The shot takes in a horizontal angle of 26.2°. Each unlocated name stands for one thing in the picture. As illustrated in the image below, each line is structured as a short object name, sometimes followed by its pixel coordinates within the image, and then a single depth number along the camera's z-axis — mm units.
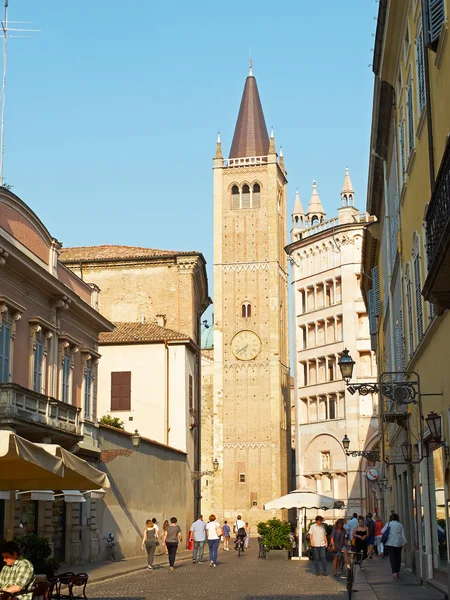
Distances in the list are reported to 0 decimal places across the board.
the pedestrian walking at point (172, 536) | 26908
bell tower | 82375
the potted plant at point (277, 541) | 32906
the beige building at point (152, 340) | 46281
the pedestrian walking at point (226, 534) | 46362
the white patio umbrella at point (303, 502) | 33156
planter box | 32812
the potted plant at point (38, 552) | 14815
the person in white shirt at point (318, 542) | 23766
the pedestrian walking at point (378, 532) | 32084
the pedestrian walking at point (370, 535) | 29195
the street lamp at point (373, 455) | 41031
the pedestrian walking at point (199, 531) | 28312
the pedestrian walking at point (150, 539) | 27156
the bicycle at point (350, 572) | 16734
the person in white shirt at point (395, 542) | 19703
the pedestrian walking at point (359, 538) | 24578
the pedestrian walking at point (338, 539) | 23766
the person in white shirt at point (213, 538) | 28703
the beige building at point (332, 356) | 61500
